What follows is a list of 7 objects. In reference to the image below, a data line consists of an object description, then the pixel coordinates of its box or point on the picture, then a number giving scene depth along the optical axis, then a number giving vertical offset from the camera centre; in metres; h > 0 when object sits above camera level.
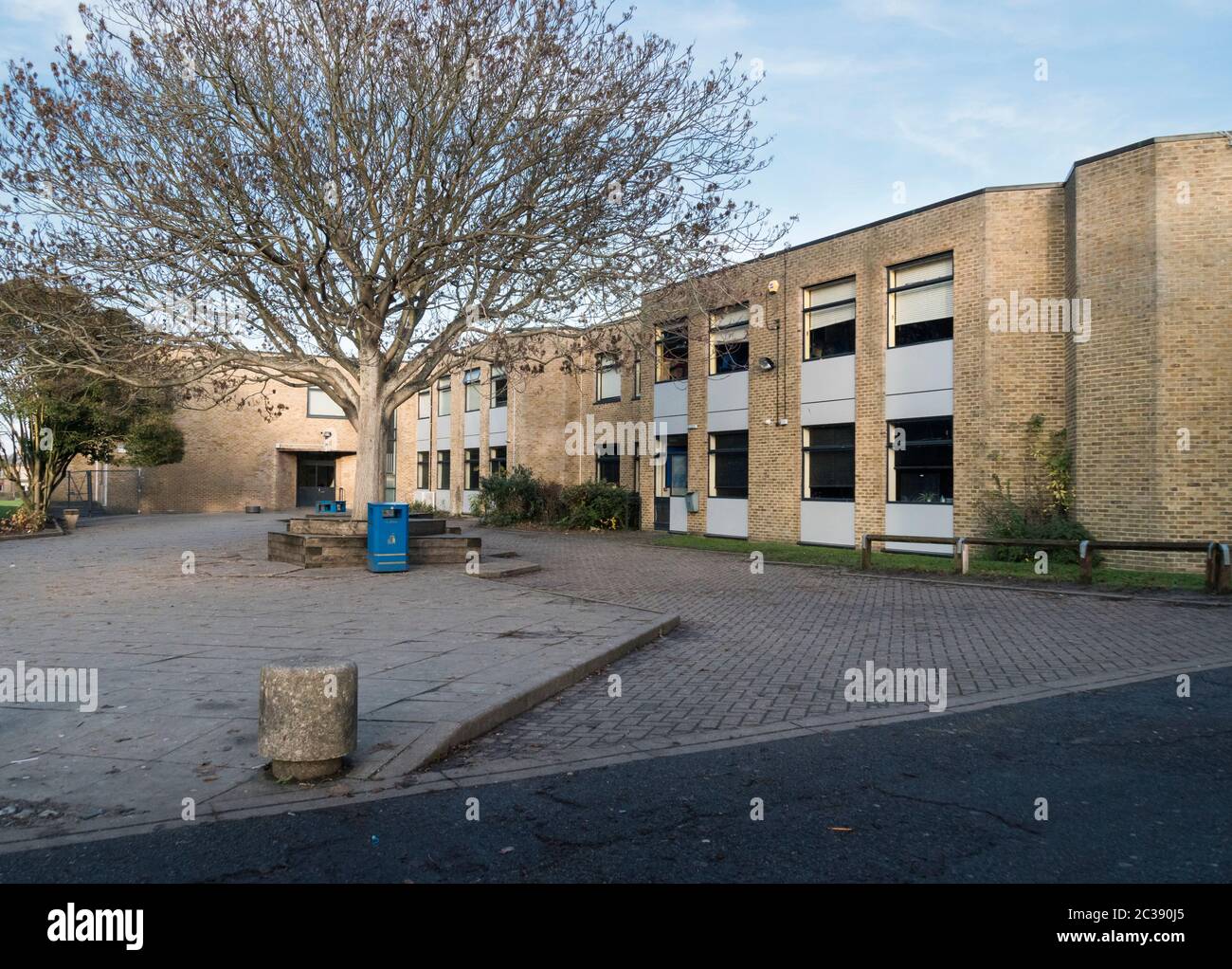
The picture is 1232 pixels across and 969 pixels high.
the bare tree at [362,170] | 12.87 +4.82
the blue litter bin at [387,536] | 14.20 -0.81
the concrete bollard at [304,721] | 4.79 -1.27
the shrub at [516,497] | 28.69 -0.40
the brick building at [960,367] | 14.66 +2.43
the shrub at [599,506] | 26.61 -0.67
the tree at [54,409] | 14.59 +1.92
